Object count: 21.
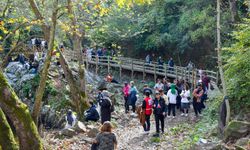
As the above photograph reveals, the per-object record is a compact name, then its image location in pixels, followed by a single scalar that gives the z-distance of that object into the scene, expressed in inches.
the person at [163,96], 516.0
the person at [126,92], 711.7
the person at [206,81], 737.1
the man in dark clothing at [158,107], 496.7
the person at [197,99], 614.2
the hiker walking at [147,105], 509.0
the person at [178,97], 669.9
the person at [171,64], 1081.4
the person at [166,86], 739.4
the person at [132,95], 693.3
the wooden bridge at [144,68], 943.0
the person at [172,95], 634.8
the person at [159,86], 721.9
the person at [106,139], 311.6
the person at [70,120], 562.9
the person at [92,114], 615.6
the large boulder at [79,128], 543.8
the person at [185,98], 640.4
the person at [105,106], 524.6
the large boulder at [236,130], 396.8
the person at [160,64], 1128.0
